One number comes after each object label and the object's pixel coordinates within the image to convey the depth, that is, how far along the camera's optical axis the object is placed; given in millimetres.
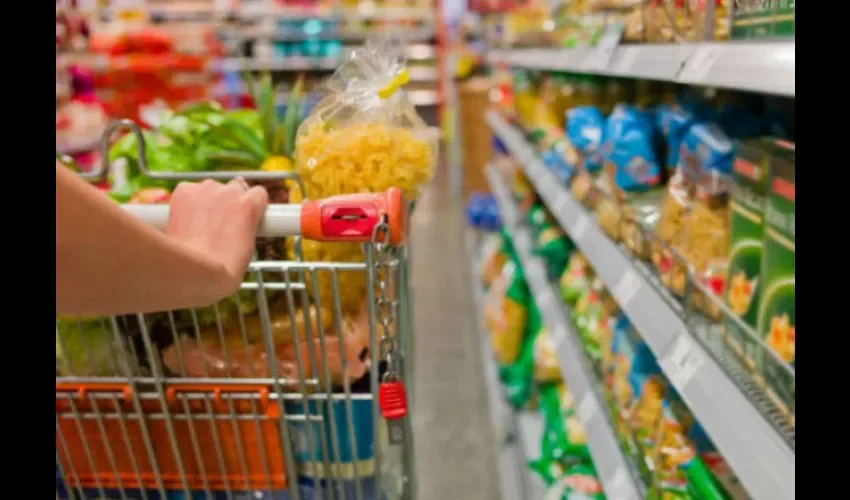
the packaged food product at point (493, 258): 3322
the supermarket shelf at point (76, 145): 3269
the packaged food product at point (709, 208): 1259
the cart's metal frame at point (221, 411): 1002
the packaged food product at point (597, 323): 1805
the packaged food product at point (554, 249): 2334
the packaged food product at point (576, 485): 1669
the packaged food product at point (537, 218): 2603
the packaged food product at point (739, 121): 1324
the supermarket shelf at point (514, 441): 2002
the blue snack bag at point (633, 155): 1690
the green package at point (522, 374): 2412
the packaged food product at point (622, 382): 1502
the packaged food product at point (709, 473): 1135
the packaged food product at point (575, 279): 2115
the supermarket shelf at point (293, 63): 8062
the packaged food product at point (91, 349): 1043
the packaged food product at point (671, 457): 1250
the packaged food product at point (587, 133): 1960
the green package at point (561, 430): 1834
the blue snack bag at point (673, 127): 1515
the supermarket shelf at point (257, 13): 8258
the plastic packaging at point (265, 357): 1039
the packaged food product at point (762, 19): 890
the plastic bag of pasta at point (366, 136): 991
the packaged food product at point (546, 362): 2234
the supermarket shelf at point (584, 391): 1375
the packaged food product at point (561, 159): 2139
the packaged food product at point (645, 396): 1412
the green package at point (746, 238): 1067
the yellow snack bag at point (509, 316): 2635
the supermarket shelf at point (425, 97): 9016
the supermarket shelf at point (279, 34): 8000
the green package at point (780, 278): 931
